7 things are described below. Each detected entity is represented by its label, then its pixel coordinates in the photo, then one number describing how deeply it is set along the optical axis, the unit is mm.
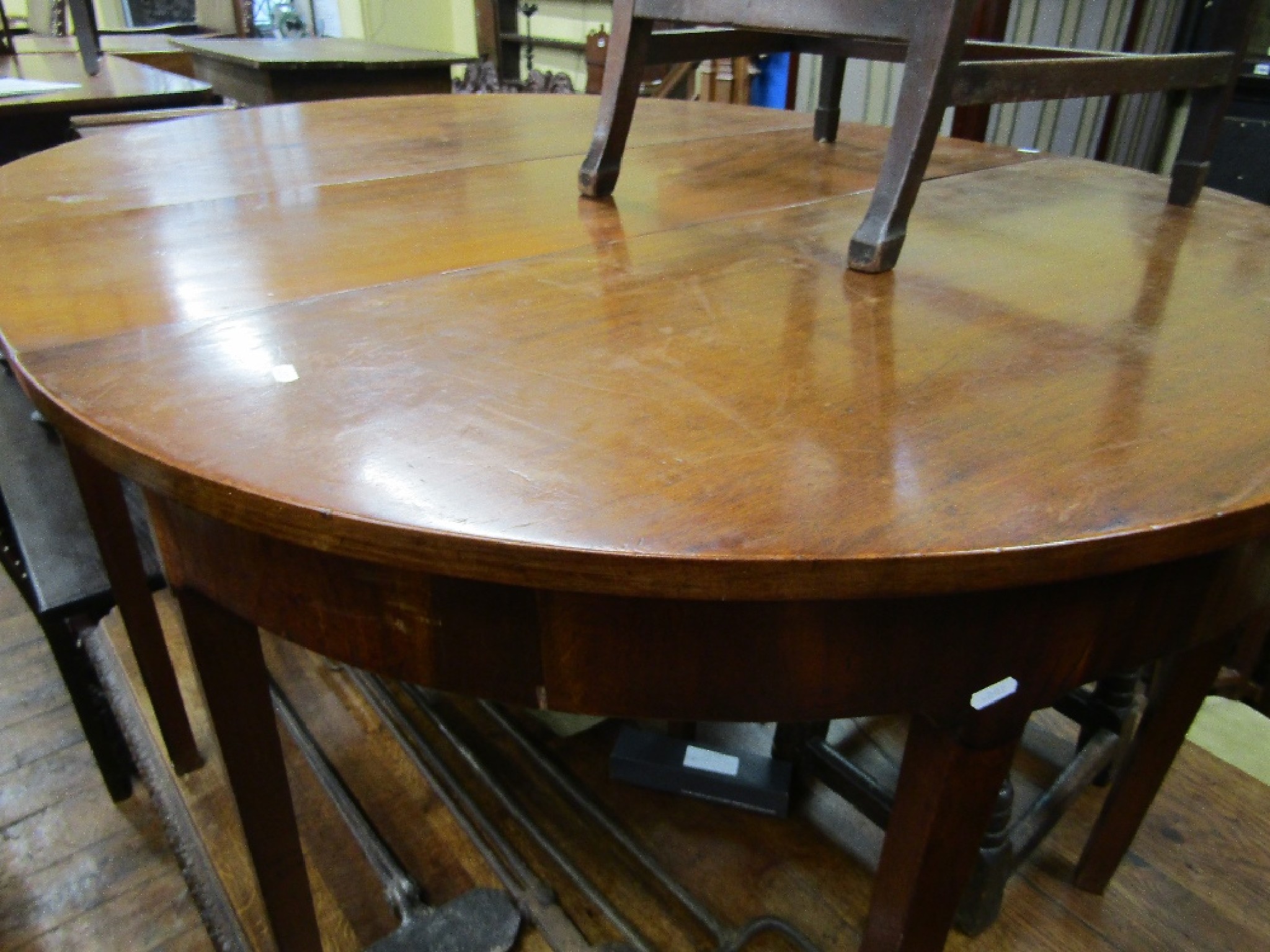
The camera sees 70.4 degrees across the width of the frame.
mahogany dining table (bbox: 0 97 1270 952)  396
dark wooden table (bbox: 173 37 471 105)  2795
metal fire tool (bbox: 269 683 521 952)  938
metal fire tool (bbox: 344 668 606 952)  953
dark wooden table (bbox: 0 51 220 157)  1910
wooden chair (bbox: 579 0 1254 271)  709
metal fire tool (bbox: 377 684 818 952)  947
